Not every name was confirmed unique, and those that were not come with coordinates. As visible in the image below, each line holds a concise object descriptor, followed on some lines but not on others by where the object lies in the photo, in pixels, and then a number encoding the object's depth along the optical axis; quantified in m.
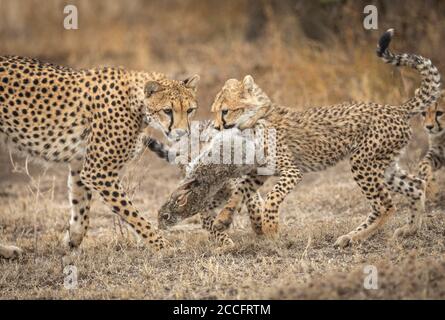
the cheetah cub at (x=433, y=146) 14.67
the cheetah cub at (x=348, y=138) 12.50
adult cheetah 12.20
